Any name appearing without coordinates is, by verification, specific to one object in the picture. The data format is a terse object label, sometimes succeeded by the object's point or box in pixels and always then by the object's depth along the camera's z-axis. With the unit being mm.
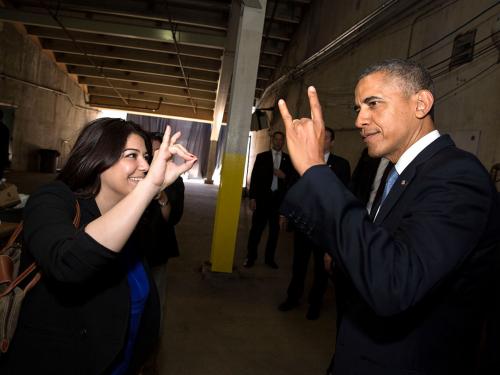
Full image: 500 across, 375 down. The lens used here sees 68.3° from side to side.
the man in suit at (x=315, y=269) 3719
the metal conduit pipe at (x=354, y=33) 4195
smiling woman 1029
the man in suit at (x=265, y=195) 5055
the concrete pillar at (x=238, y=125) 4477
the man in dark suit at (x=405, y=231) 856
